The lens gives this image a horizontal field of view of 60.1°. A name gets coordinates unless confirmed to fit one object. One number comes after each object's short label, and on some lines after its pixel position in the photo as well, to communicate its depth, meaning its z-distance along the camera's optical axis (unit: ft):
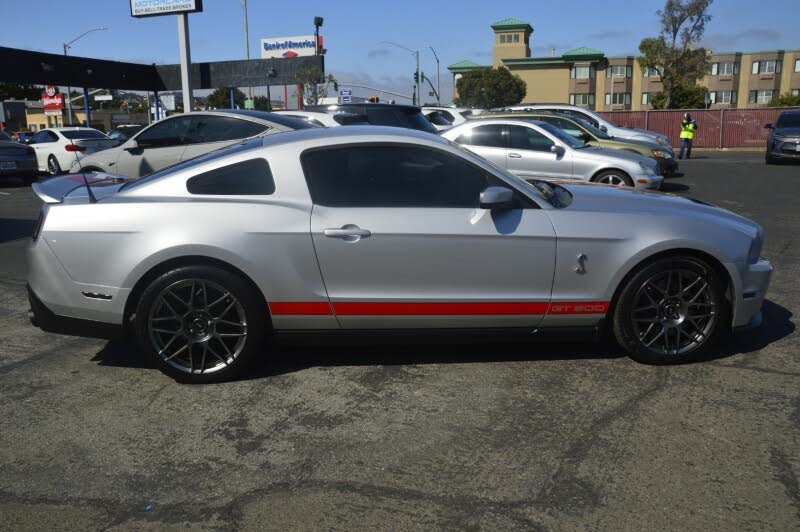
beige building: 251.39
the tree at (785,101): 186.70
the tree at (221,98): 266.18
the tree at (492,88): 240.94
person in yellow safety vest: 84.48
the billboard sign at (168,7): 85.61
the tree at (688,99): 196.34
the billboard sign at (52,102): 124.77
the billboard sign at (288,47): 186.19
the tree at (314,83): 109.29
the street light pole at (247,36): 164.04
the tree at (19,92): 252.67
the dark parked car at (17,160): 55.26
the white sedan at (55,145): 63.57
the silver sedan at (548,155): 36.63
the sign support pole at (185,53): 88.22
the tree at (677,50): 133.90
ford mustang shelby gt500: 13.52
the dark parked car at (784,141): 67.82
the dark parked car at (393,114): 43.24
